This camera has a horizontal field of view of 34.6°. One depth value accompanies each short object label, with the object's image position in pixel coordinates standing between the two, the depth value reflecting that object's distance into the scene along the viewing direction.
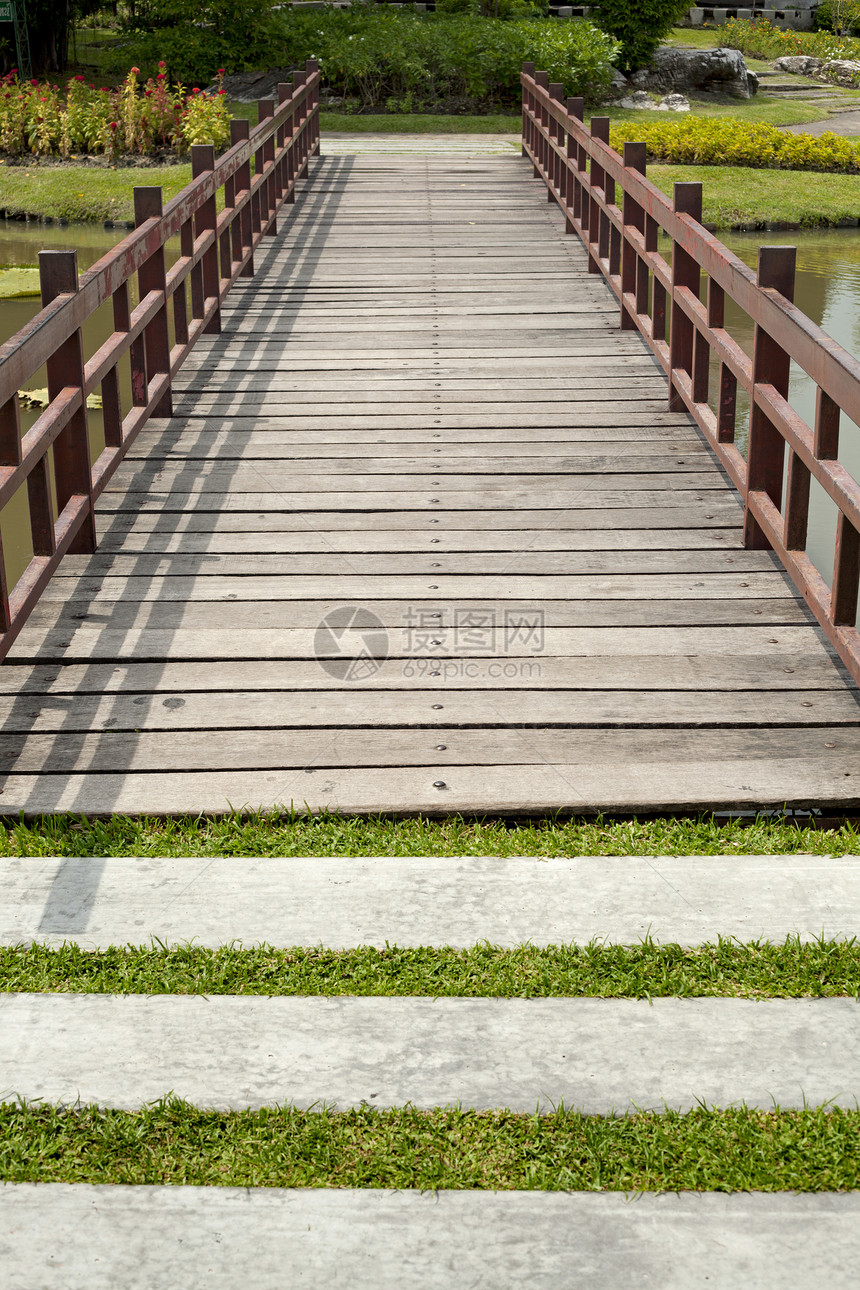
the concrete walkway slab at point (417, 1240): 1.89
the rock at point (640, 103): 22.81
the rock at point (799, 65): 29.98
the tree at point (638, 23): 23.67
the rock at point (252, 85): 22.38
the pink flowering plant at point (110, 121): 19.12
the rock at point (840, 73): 29.50
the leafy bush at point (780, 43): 31.94
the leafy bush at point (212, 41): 22.86
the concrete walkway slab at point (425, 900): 2.71
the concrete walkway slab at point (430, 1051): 2.25
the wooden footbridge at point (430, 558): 3.45
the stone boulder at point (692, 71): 24.47
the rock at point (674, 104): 22.72
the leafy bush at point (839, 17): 35.00
